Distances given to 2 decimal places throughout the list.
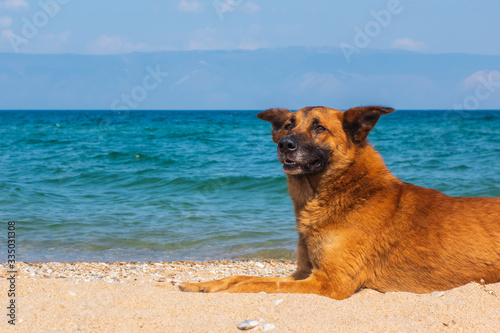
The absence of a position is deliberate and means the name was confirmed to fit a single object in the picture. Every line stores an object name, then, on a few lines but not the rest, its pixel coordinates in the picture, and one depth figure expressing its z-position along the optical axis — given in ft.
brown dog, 14.66
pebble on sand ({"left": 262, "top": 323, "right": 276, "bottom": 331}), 11.58
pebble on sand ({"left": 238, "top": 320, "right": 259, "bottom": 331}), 11.60
